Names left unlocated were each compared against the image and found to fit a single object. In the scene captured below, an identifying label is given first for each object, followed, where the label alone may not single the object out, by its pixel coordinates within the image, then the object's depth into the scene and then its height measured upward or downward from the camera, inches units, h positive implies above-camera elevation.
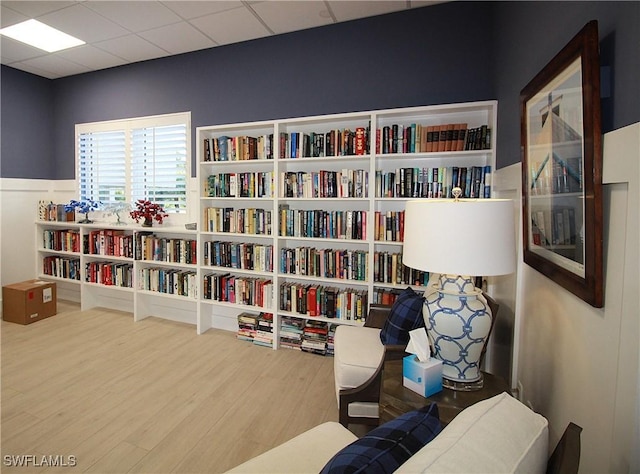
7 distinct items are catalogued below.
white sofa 22.5 -16.4
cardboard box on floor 132.3 -33.4
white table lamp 45.1 -5.3
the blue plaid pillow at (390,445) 26.0 -19.2
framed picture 34.0 +7.2
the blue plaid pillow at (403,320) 71.1 -21.4
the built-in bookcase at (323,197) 98.0 +8.7
